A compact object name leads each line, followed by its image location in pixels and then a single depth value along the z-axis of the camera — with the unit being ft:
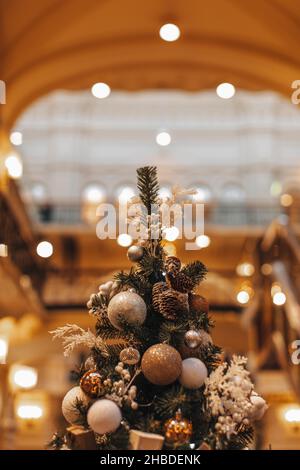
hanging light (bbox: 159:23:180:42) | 25.07
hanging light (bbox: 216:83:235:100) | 27.42
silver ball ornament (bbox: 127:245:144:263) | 6.71
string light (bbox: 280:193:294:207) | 68.54
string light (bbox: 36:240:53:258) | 45.47
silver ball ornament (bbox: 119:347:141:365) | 5.95
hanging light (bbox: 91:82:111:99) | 27.10
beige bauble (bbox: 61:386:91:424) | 6.09
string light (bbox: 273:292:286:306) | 24.26
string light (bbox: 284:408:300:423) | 39.43
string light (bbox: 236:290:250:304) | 39.73
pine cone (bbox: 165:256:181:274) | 6.44
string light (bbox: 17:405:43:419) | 40.71
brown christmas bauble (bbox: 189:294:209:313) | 6.69
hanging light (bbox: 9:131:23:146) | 33.52
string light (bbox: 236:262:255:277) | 36.43
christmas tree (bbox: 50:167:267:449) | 5.66
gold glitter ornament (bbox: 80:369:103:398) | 5.87
